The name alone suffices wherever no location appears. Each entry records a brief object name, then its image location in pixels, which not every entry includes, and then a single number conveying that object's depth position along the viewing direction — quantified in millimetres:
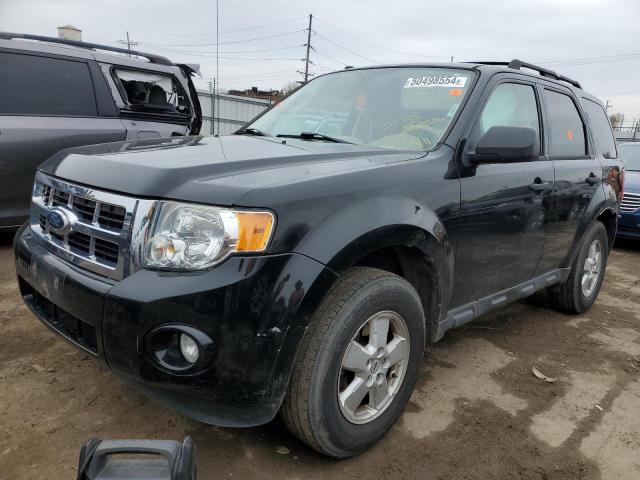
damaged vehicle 4742
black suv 1764
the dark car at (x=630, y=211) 7258
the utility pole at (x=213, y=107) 14052
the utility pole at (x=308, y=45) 39969
